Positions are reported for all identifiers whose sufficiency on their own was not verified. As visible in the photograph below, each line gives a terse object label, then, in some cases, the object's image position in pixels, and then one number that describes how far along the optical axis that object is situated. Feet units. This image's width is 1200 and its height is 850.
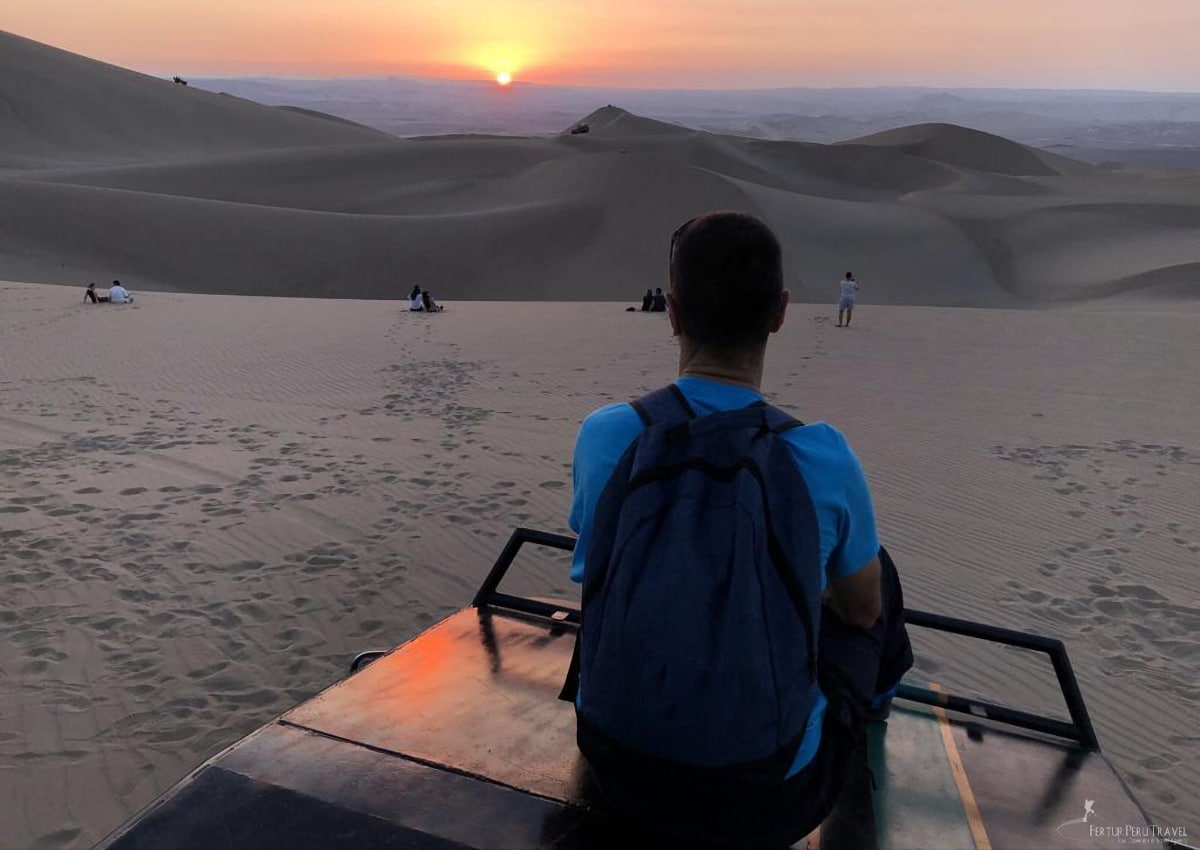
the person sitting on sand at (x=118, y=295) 61.05
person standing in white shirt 55.72
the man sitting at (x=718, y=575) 5.75
